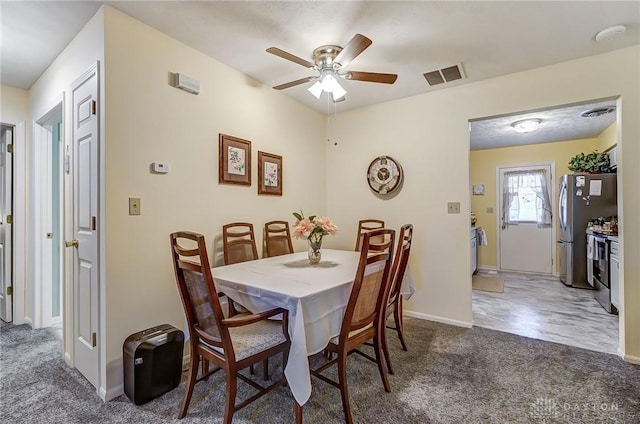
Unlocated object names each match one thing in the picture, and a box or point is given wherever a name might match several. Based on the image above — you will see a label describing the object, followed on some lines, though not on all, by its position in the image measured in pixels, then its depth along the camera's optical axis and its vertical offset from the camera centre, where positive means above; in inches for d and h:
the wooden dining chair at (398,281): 79.0 -20.8
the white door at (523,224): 214.7 -10.2
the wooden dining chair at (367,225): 136.6 -6.3
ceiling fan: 84.0 +40.1
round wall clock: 134.9 +16.8
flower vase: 91.8 -11.3
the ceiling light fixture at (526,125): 157.5 +45.6
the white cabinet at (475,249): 196.2 -26.0
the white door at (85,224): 75.7 -2.8
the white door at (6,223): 118.1 -3.4
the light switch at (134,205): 77.6 +2.0
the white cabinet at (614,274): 124.4 -27.4
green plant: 169.6 +26.7
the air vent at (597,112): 139.5 +47.1
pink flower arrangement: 87.8 -4.8
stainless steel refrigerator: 165.2 -0.2
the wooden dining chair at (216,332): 57.0 -26.2
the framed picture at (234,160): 102.9 +18.6
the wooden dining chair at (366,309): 63.4 -22.8
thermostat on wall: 83.0 +12.8
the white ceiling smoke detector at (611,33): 81.2 +48.8
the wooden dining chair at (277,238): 120.3 -10.6
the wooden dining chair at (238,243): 102.3 -10.6
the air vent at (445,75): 106.7 +49.9
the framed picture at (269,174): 119.0 +15.7
